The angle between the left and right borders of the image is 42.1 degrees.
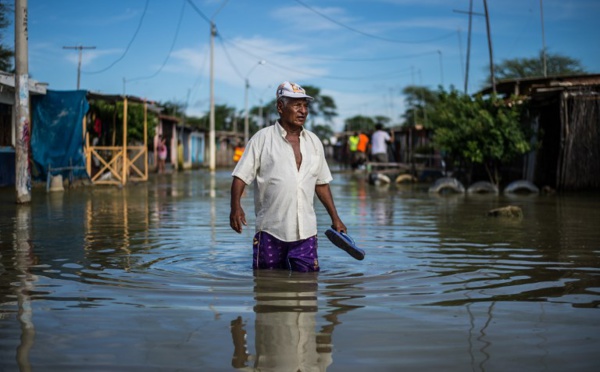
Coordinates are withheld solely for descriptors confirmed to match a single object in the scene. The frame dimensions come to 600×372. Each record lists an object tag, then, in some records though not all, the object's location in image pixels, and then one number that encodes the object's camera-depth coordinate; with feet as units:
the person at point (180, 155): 152.29
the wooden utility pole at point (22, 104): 46.96
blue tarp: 68.44
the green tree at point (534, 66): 155.54
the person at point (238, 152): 151.45
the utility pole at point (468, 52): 109.60
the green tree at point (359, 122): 349.98
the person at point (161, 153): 121.19
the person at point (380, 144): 91.16
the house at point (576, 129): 58.90
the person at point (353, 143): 131.85
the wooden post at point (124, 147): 71.67
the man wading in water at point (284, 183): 18.94
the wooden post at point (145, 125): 78.74
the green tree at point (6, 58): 102.19
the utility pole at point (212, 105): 132.05
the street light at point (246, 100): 172.12
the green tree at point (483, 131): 65.00
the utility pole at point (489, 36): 85.25
